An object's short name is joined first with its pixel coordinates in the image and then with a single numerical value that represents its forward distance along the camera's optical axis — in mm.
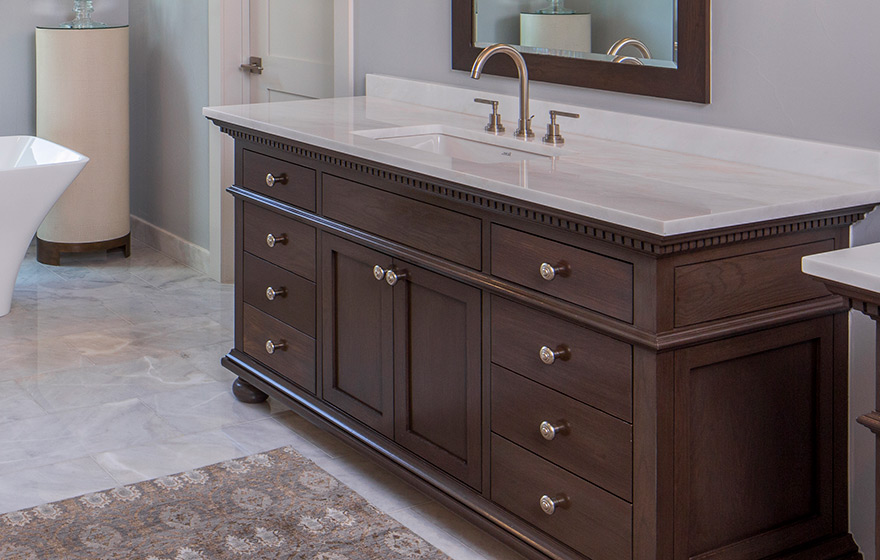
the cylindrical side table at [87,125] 4488
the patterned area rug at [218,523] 2229
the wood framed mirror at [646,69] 2203
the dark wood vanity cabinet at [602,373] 1745
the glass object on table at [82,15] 4598
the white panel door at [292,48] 3857
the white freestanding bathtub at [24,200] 3658
